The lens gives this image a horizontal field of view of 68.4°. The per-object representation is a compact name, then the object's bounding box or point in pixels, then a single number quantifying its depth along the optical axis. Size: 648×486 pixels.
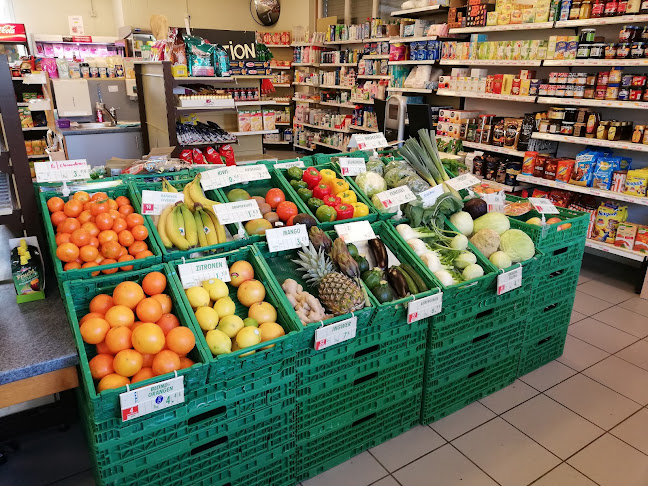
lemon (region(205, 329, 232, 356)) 1.78
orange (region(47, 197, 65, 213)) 2.17
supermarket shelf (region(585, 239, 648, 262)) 4.37
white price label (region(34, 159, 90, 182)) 2.34
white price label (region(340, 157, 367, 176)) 2.96
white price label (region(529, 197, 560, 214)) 3.00
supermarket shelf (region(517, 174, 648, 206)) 4.25
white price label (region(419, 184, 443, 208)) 2.80
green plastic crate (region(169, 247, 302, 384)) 1.71
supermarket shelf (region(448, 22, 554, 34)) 4.76
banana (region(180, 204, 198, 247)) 2.21
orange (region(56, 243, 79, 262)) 1.95
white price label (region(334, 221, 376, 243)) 2.41
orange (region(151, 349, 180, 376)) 1.64
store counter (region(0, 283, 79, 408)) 1.71
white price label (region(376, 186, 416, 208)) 2.70
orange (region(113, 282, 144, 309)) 1.81
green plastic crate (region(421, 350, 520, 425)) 2.58
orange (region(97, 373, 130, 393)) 1.59
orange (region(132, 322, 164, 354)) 1.67
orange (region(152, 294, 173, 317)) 1.87
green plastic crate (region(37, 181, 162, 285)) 1.91
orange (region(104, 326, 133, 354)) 1.68
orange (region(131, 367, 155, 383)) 1.66
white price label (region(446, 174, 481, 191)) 2.97
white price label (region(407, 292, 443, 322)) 2.17
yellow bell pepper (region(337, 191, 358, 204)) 2.67
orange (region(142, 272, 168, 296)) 1.90
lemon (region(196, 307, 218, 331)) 1.85
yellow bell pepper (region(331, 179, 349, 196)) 2.73
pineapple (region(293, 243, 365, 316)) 2.04
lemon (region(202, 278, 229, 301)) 1.97
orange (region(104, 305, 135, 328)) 1.74
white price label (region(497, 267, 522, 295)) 2.49
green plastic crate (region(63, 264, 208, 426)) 1.53
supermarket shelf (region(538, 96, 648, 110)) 4.11
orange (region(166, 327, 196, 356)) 1.71
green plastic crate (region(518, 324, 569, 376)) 3.08
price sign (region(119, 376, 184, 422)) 1.53
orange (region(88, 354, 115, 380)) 1.64
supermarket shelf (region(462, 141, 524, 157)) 5.30
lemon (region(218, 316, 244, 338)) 1.86
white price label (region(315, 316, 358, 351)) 1.93
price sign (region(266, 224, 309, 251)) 2.24
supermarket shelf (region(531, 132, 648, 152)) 4.21
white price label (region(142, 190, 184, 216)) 2.25
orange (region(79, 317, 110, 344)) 1.70
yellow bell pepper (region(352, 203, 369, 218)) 2.66
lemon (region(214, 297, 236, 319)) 1.93
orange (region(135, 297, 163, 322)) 1.78
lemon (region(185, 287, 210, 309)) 1.91
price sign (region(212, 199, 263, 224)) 2.26
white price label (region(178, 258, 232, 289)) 1.98
